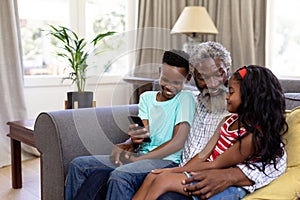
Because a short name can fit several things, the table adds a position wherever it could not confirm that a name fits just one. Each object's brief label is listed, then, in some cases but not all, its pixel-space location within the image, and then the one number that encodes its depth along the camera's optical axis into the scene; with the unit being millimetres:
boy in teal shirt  1678
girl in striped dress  1398
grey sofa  1861
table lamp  3418
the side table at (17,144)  2589
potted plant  2502
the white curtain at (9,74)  3203
